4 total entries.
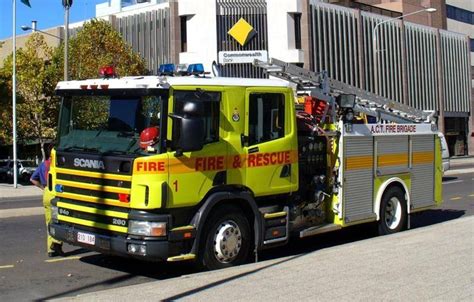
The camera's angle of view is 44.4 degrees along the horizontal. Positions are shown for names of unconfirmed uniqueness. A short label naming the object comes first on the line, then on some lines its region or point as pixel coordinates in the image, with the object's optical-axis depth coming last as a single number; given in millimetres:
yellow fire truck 6602
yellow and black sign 33000
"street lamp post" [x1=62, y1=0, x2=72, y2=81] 22953
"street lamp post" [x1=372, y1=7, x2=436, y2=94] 43675
